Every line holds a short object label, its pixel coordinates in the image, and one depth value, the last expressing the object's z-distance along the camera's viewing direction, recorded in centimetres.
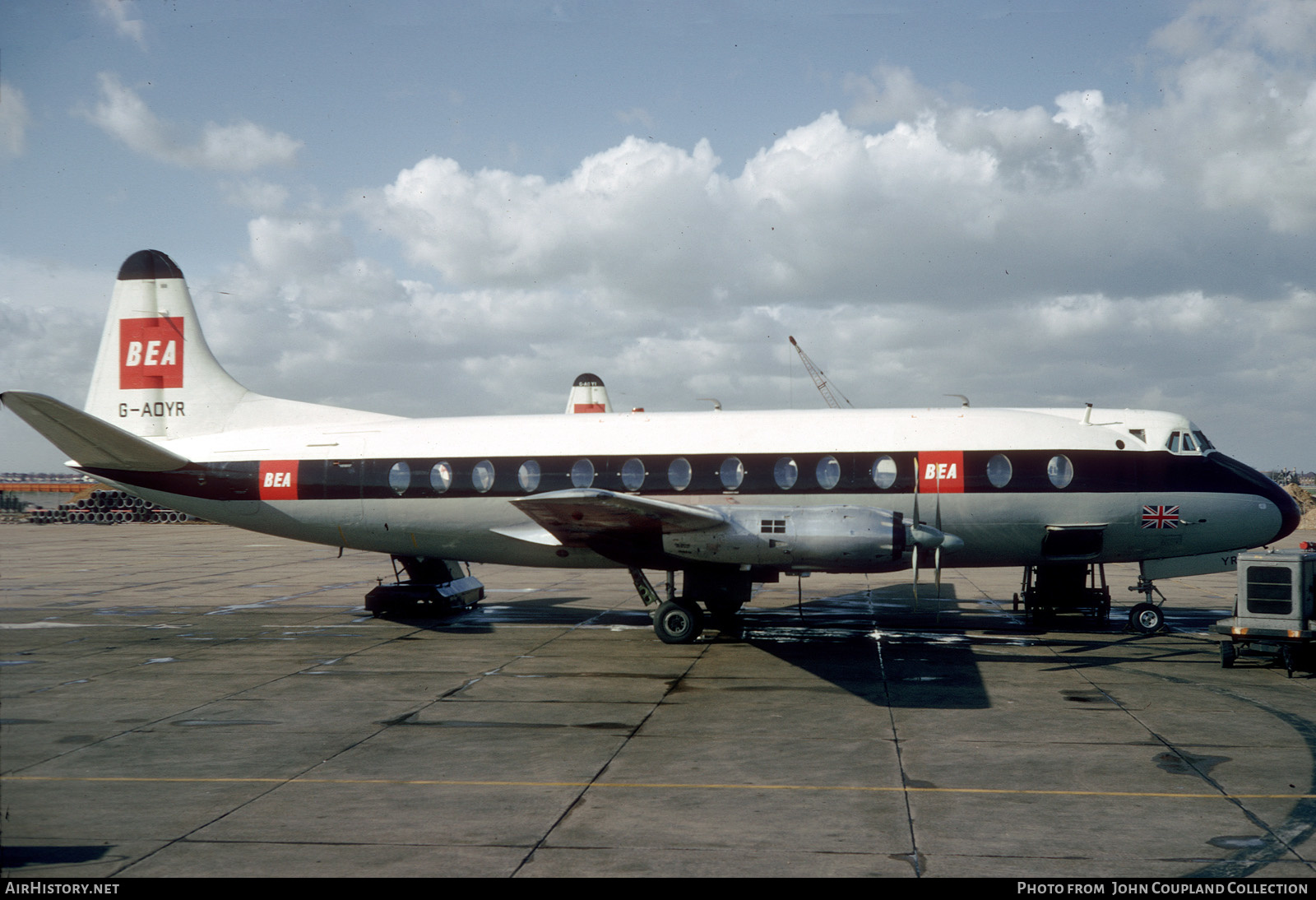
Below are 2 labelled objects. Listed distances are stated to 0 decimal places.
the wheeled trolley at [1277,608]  1488
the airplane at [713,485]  1822
